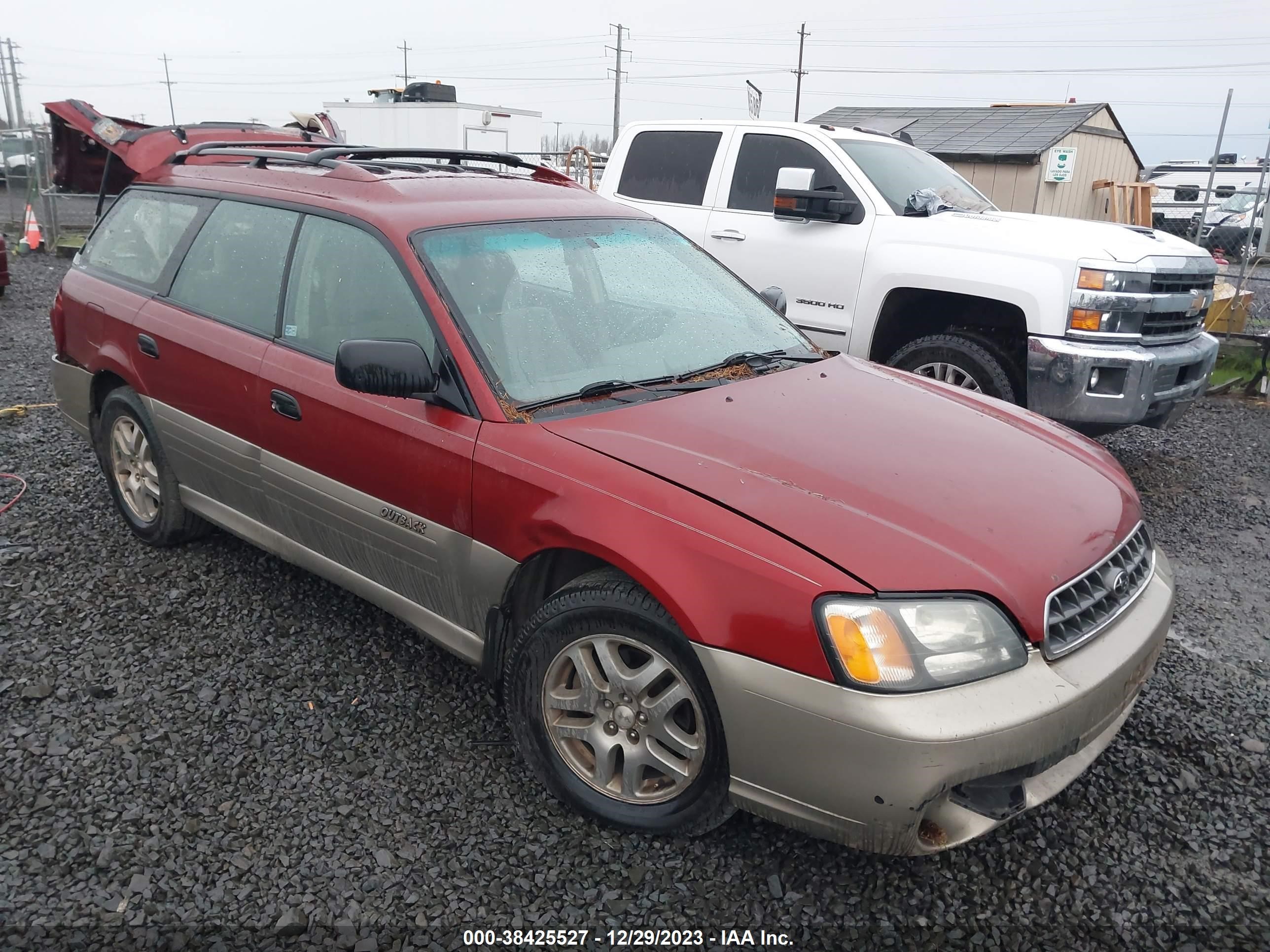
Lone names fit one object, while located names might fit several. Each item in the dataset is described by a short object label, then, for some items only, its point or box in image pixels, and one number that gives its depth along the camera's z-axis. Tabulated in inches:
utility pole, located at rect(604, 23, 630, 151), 1744.1
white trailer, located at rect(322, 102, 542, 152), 838.5
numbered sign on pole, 384.5
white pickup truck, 191.0
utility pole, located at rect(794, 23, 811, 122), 1836.9
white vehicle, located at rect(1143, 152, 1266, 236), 869.2
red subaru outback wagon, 82.6
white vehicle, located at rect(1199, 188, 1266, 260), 761.0
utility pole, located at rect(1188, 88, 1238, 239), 375.6
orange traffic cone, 587.8
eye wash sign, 601.3
